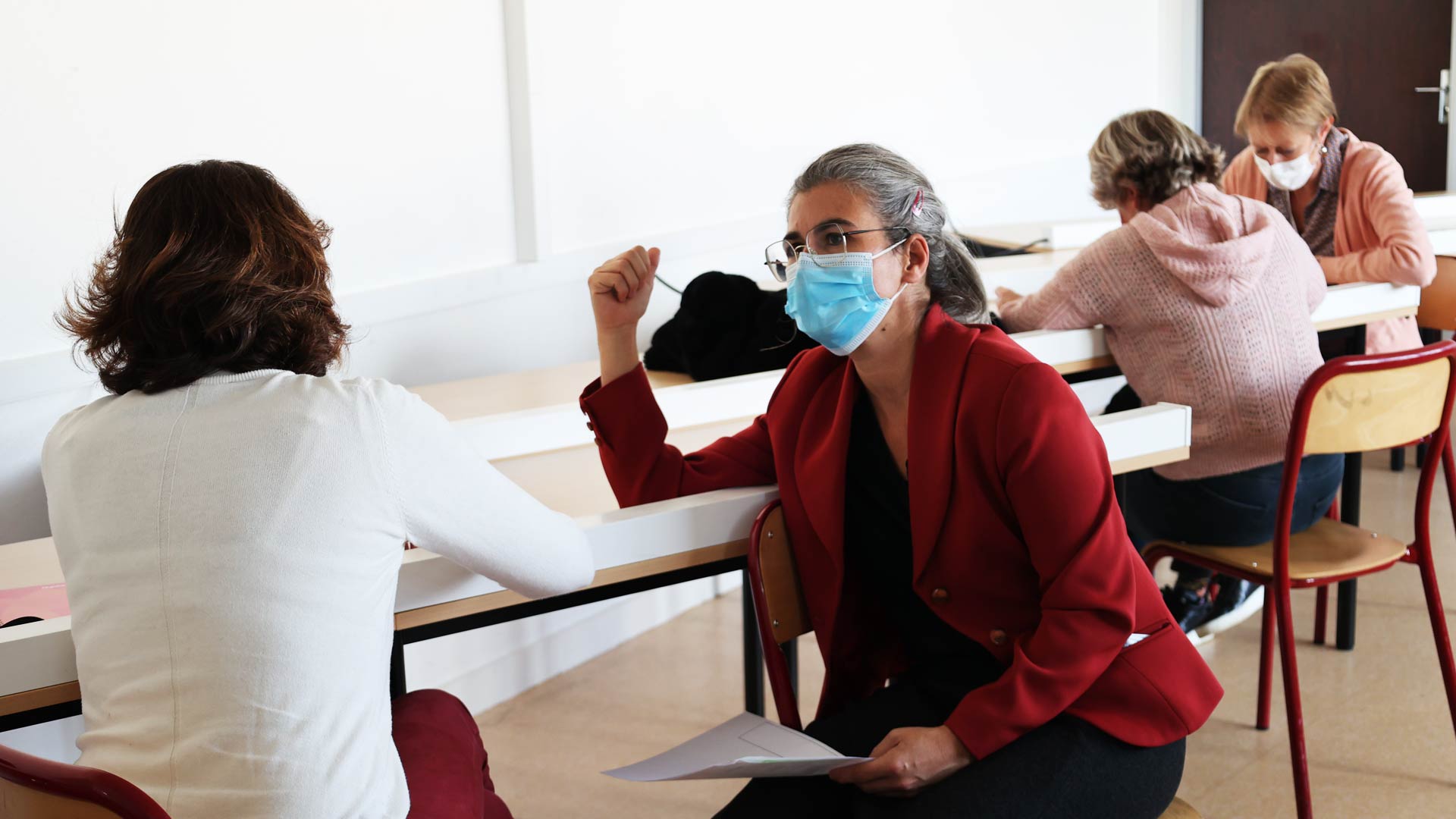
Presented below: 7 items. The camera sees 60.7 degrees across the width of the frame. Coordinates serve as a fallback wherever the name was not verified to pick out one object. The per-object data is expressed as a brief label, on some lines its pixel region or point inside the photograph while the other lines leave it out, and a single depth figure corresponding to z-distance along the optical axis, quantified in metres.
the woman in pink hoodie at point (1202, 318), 2.19
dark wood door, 5.60
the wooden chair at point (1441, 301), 2.96
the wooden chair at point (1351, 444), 1.89
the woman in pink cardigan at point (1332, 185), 2.76
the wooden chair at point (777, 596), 1.41
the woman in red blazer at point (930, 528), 1.24
